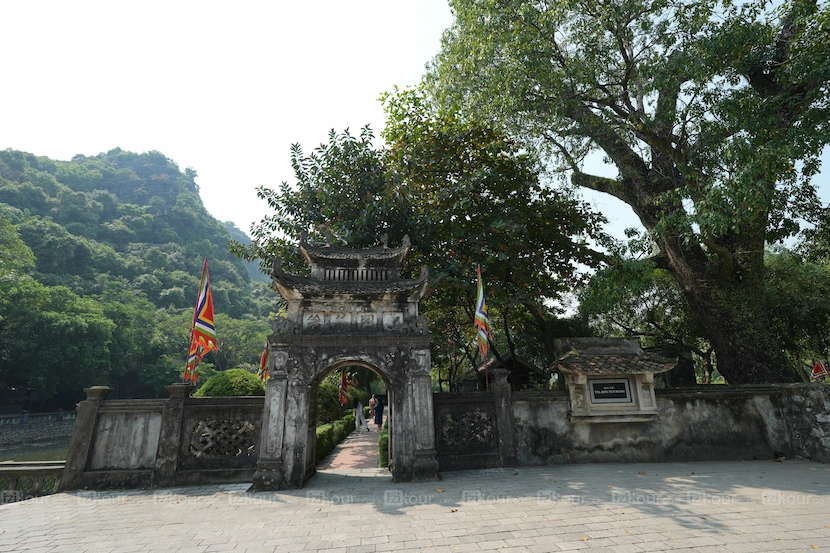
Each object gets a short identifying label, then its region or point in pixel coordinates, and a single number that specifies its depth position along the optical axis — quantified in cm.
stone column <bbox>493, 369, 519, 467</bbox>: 1034
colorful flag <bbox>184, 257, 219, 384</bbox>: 1022
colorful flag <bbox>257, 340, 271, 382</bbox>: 1517
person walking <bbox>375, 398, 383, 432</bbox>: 2317
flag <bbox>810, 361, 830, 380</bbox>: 2329
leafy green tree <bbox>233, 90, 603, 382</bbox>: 1377
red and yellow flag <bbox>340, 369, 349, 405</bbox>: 1969
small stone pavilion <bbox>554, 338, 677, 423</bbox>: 1064
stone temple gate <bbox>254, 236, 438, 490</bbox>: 912
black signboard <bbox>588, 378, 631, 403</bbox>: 1079
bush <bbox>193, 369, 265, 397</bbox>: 1384
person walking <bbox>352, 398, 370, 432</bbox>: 2321
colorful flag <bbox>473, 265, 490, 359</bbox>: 1082
